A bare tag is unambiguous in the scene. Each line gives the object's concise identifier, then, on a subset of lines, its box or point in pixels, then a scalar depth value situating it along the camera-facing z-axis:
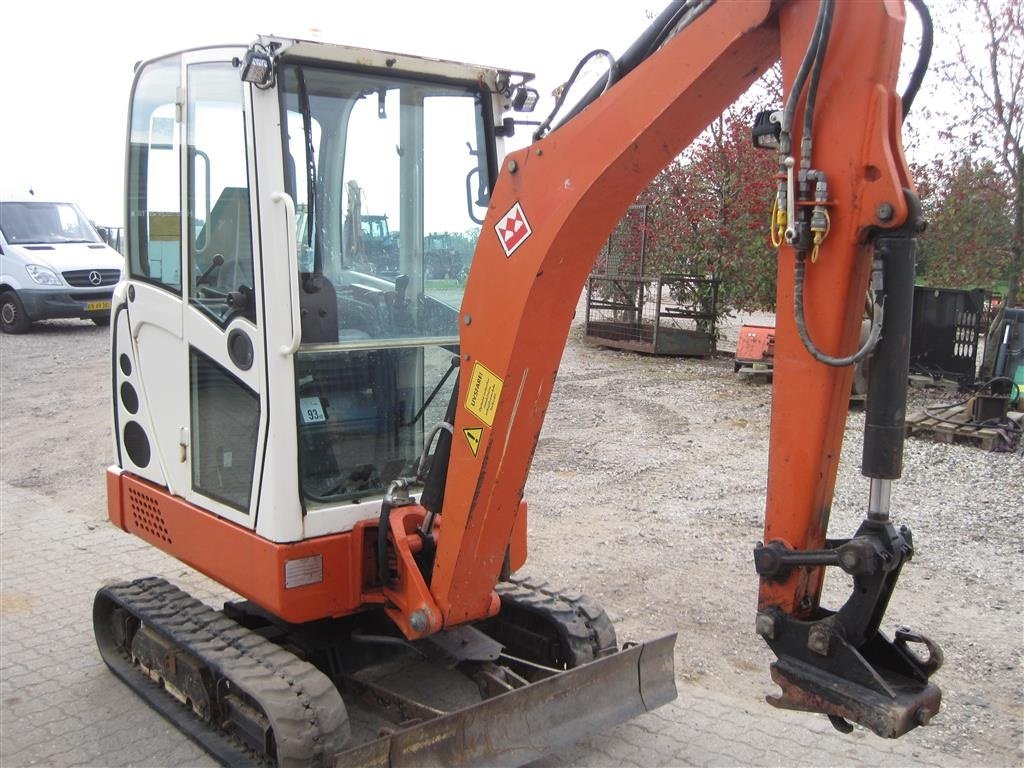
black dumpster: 10.60
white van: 15.60
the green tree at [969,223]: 11.47
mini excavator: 2.46
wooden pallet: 8.31
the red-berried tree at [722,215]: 13.18
